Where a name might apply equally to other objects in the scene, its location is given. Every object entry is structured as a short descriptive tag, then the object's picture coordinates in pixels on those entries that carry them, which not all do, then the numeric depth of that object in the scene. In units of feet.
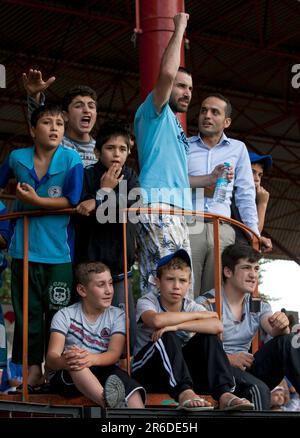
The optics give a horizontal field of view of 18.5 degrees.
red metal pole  24.94
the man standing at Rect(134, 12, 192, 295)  18.61
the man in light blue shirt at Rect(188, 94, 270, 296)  21.27
